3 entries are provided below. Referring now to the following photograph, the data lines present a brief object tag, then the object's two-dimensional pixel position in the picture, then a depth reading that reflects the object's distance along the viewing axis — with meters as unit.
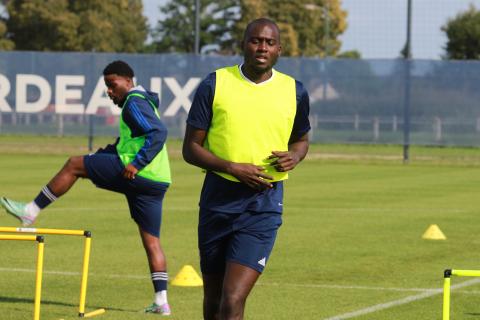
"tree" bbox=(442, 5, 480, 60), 76.19
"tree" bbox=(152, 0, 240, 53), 89.56
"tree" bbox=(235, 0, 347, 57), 82.75
